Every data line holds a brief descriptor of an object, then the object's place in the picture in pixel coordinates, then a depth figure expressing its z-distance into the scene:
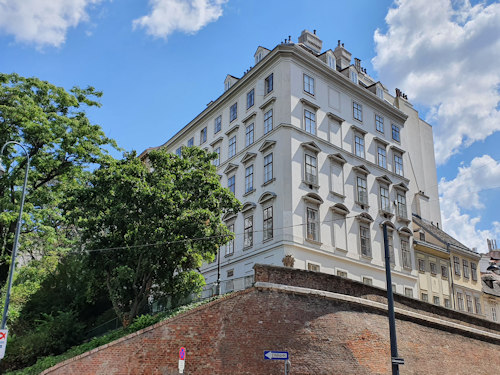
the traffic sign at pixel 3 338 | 18.30
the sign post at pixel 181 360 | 18.28
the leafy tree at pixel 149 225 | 25.30
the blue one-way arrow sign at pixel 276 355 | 17.17
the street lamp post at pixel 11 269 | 19.42
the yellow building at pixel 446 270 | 40.19
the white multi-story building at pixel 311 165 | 31.66
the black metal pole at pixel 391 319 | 16.73
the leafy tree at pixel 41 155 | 27.09
